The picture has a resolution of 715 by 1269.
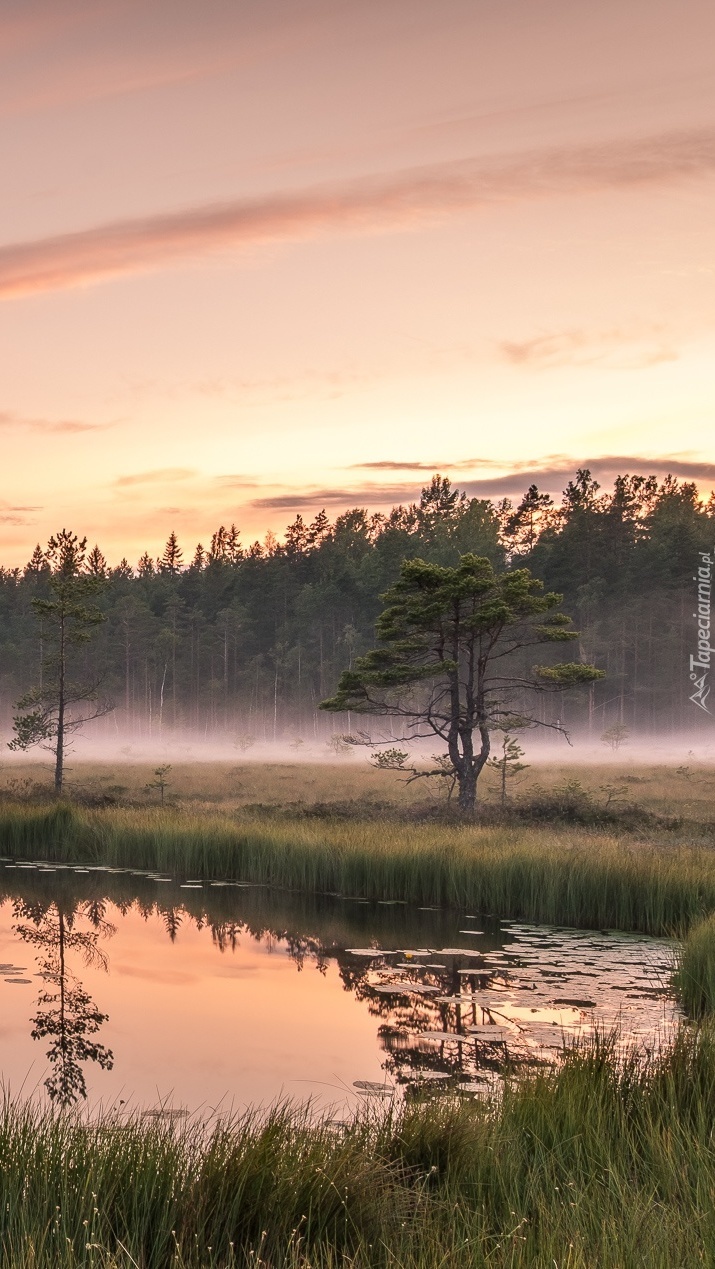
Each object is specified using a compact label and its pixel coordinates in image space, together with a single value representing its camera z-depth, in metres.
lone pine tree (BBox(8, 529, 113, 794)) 35.94
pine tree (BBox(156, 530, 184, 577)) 141.00
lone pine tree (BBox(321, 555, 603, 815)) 26.78
